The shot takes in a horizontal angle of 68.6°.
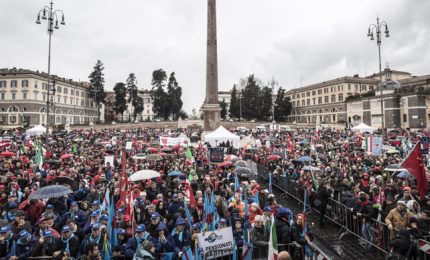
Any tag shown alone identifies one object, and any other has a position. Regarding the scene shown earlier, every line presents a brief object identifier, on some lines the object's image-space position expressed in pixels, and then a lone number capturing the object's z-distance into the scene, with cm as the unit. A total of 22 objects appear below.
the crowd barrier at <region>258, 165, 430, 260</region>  671
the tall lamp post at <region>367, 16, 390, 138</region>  1929
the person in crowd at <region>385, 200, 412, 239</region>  624
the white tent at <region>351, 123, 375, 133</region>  2633
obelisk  2803
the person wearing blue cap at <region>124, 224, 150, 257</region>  540
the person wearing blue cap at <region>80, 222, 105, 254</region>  546
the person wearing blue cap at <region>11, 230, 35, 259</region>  538
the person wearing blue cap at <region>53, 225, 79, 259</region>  529
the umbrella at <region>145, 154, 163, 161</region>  1421
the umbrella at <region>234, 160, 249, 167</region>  1226
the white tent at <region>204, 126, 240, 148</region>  1851
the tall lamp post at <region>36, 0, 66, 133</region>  1620
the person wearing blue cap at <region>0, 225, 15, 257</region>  533
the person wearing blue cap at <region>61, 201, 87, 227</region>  643
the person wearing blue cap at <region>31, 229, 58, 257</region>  521
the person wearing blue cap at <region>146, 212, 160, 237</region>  602
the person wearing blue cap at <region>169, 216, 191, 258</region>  577
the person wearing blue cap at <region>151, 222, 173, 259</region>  558
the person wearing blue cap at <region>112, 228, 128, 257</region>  554
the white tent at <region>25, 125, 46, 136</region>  2748
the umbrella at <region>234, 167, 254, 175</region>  1062
